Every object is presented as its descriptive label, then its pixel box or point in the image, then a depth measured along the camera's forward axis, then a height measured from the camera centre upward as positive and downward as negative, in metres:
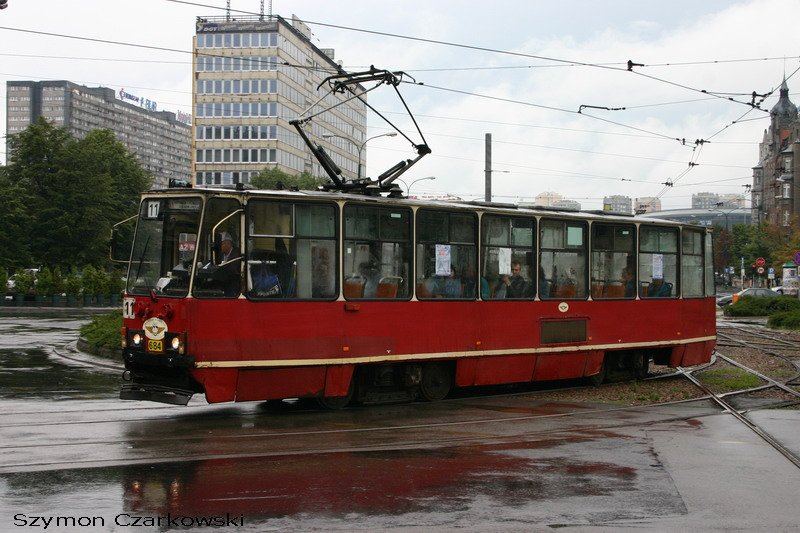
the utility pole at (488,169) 32.47 +3.56
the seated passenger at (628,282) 18.55 -0.09
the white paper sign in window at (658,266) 19.23 +0.23
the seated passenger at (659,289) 19.06 -0.22
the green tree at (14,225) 64.50 +3.08
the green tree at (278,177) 88.31 +8.69
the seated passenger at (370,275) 14.22 -0.02
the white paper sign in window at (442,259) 15.27 +0.25
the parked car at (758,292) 61.73 -0.87
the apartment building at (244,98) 104.38 +18.90
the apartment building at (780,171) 110.38 +13.68
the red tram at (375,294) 12.67 -0.29
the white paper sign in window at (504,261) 16.27 +0.25
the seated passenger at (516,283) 16.38 -0.12
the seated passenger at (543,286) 16.92 -0.18
